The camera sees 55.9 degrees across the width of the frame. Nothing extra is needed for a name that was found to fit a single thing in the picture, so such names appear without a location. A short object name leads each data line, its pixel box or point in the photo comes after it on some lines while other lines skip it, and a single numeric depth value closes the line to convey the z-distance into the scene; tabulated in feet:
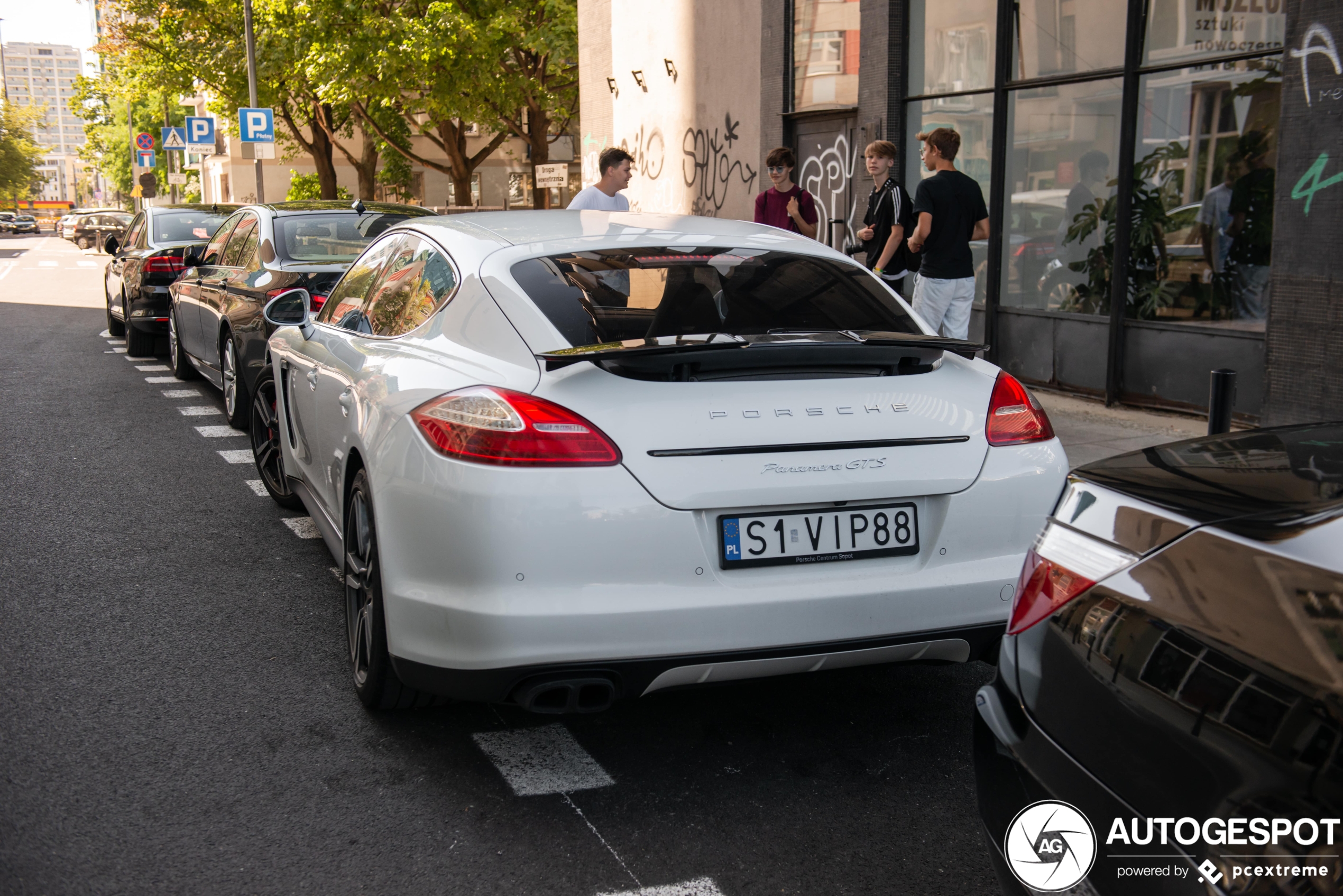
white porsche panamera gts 10.01
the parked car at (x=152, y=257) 41.75
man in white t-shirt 30.25
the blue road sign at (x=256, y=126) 89.30
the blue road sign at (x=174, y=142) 107.86
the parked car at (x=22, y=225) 283.18
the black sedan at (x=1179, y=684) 5.14
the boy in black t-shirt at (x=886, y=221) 29.07
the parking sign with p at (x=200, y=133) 105.19
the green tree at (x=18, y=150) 403.95
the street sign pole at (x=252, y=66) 97.09
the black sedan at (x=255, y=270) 26.68
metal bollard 17.06
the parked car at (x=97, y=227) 150.41
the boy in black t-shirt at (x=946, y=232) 27.91
